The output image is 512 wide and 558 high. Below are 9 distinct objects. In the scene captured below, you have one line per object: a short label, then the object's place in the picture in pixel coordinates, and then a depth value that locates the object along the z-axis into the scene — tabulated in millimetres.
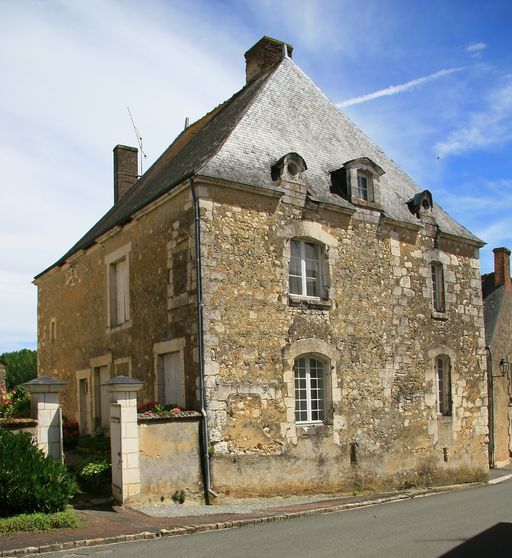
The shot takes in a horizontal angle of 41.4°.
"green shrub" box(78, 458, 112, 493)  11148
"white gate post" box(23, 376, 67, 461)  10945
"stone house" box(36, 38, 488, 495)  12227
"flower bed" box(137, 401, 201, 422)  10984
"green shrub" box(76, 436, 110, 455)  12781
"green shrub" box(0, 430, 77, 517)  9109
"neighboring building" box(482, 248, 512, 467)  22750
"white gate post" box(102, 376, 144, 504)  10461
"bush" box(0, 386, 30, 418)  12202
